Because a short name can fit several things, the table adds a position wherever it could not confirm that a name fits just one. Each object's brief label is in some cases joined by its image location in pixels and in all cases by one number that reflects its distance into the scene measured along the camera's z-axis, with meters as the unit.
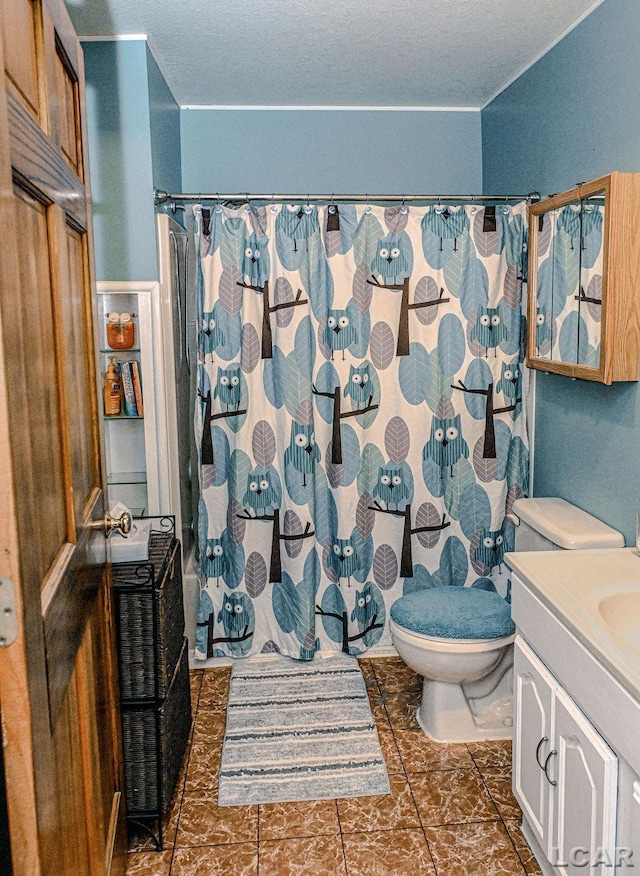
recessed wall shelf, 2.84
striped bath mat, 2.41
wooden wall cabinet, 2.13
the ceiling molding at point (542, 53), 2.42
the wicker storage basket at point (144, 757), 2.10
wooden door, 0.95
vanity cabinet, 1.53
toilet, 2.48
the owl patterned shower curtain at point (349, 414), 2.99
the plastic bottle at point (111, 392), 2.88
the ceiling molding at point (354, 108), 3.47
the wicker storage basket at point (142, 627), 2.07
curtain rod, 2.89
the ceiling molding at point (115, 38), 2.66
